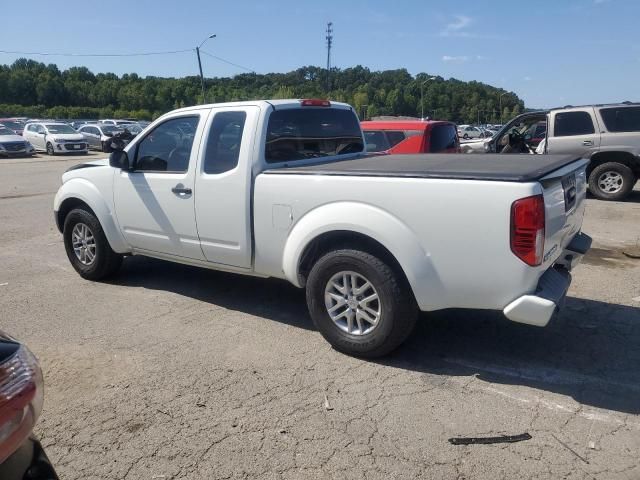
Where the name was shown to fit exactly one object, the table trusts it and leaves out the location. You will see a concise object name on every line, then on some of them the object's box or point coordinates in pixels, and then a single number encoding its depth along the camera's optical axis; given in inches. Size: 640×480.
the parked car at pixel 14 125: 1306.7
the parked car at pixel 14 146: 1015.6
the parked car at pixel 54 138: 1089.4
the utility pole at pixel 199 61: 1953.7
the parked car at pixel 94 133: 1227.9
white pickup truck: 131.1
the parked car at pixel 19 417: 67.1
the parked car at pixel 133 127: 1332.4
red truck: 374.9
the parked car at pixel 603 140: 431.2
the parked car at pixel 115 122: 1476.4
